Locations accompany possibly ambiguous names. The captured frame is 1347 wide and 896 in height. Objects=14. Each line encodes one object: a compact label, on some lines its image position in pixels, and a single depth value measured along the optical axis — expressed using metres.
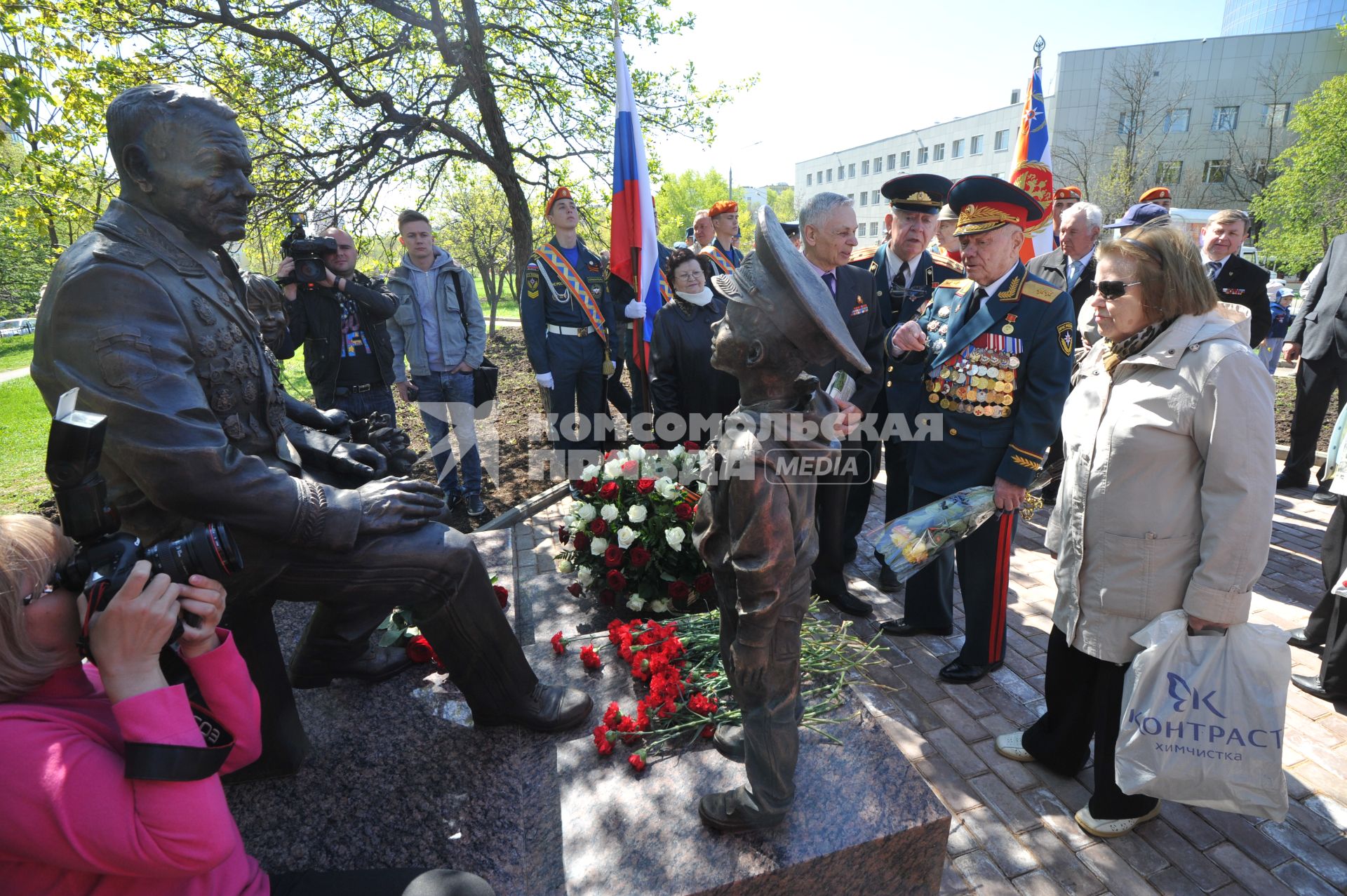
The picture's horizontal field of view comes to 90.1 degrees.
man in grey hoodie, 5.93
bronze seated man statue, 1.83
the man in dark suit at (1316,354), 5.82
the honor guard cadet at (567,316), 6.19
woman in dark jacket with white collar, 4.70
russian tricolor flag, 5.79
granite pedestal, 1.99
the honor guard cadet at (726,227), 7.19
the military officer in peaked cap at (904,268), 4.68
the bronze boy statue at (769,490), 1.68
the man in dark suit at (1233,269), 5.34
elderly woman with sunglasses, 2.10
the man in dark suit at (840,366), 4.07
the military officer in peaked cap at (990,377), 3.22
